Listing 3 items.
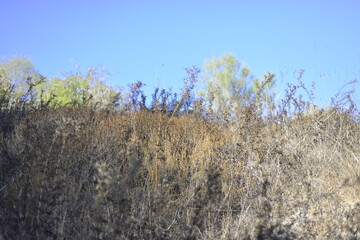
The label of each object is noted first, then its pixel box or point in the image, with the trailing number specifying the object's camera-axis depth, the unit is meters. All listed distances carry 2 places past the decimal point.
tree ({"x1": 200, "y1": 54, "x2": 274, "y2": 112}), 27.42
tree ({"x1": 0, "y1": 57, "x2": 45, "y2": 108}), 27.92
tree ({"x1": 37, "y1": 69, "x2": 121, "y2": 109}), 13.30
